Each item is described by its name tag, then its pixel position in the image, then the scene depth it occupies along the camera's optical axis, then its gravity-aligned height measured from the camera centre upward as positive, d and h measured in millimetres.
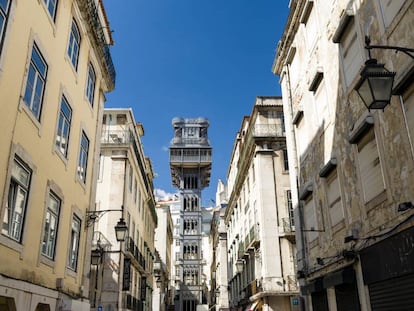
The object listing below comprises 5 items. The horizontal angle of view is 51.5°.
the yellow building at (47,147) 8688 +4312
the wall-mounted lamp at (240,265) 31456 +4071
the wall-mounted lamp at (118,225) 14445 +3193
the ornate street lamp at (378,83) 5555 +2884
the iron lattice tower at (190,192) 73562 +24116
